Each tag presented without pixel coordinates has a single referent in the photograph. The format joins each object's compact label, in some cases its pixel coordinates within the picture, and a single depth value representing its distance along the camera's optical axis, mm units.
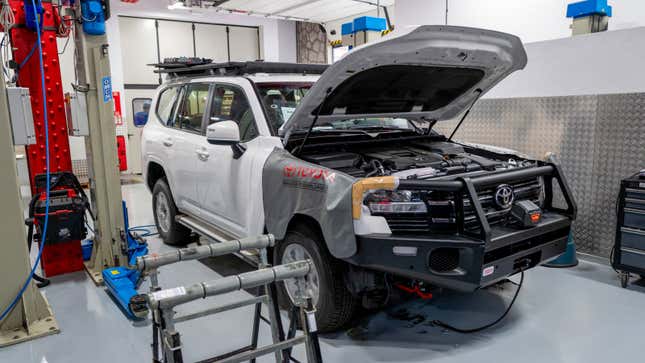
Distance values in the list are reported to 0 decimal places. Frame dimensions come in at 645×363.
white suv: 2449
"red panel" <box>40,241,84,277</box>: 4094
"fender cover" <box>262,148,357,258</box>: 2475
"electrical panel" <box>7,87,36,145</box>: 2893
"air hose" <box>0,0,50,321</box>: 2971
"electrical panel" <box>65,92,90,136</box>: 3664
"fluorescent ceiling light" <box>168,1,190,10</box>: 9476
